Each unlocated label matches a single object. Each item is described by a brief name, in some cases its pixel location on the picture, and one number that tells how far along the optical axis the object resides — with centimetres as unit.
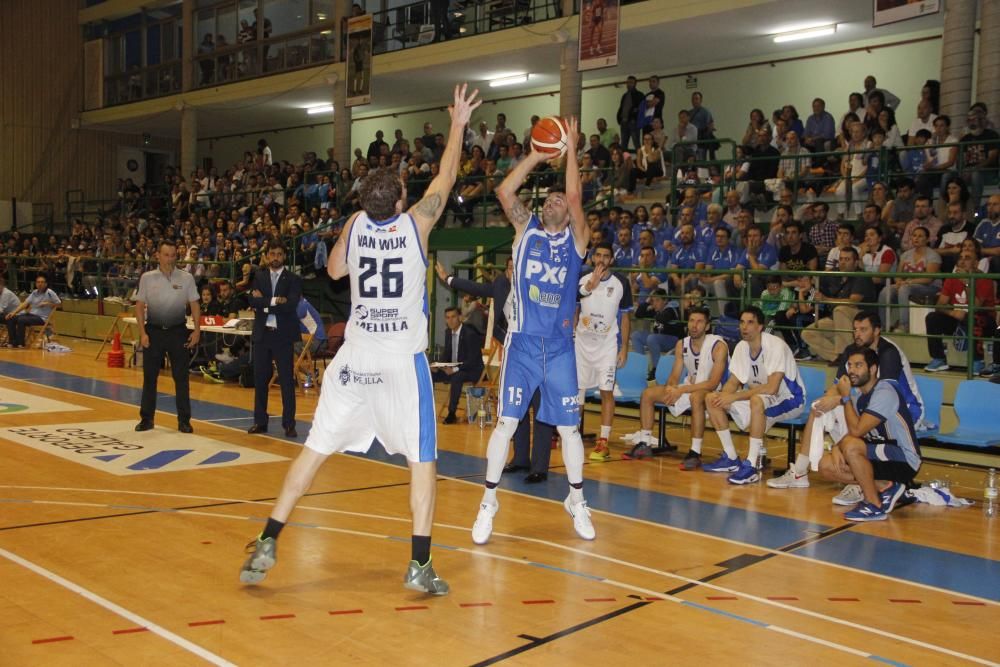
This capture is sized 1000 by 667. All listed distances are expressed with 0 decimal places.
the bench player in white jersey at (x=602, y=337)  961
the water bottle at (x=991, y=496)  752
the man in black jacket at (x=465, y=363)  1151
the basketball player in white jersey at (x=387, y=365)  499
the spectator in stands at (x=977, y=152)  1186
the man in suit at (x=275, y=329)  992
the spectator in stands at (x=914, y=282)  1059
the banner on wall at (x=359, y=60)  2139
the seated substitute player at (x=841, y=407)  766
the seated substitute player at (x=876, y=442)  729
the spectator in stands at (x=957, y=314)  988
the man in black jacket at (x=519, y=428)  823
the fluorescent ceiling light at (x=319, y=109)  2669
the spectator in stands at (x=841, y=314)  1076
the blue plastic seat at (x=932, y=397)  845
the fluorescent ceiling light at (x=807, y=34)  1694
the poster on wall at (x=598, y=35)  1654
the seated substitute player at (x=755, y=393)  867
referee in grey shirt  977
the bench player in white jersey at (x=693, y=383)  921
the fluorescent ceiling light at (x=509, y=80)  2170
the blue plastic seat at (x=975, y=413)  815
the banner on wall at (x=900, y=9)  1270
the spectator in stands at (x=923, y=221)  1144
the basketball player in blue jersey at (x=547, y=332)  635
